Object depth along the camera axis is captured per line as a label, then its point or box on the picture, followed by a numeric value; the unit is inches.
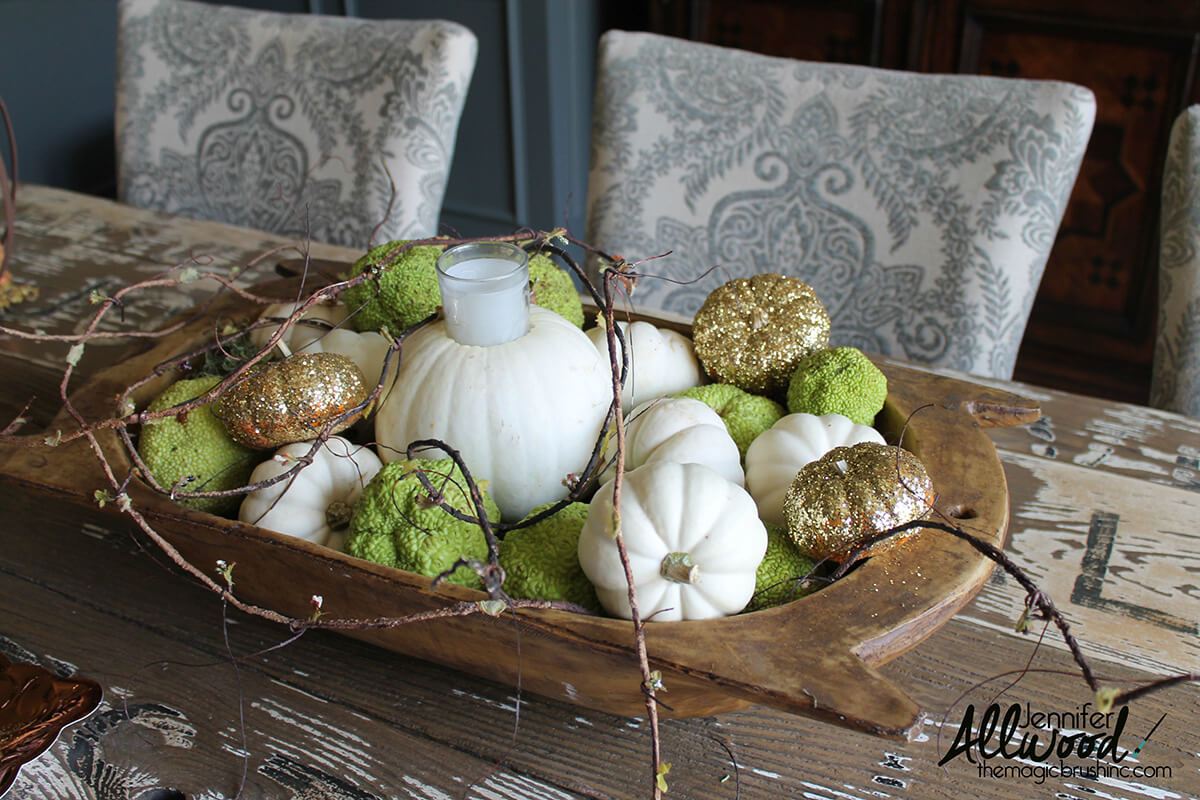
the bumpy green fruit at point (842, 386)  24.8
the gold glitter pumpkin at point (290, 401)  23.6
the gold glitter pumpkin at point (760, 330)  26.7
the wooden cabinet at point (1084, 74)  67.0
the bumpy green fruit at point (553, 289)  27.7
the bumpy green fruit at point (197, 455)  24.5
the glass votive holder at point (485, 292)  22.6
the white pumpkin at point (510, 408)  23.2
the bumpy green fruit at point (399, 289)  27.0
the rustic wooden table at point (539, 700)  20.8
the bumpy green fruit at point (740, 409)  25.6
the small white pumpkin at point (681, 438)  22.8
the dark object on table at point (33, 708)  21.2
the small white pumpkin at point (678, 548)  19.3
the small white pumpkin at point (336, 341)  26.4
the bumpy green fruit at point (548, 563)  20.6
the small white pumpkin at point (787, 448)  23.2
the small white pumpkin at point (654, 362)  26.6
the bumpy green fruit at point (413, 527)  20.6
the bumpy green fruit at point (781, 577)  21.3
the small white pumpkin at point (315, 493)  22.8
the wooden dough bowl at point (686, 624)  17.6
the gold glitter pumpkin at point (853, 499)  20.6
